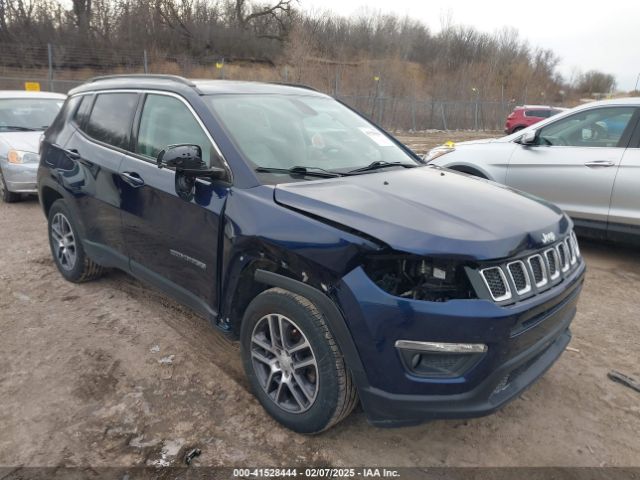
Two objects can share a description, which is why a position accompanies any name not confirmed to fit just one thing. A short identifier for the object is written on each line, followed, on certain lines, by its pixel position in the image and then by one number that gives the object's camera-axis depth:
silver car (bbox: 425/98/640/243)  5.22
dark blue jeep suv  2.20
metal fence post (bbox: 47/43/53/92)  19.55
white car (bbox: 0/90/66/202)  7.59
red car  23.48
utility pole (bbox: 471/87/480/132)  34.28
